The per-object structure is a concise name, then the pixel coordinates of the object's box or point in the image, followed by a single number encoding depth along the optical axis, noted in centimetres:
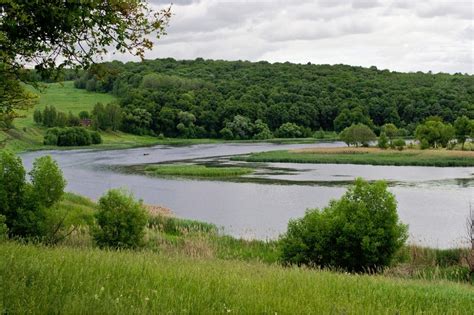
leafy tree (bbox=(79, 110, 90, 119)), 16162
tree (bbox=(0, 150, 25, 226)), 2155
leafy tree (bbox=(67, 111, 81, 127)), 15308
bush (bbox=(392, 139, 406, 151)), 9712
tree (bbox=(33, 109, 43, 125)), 15015
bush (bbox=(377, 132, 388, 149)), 10188
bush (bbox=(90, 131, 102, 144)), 13738
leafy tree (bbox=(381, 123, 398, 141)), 14555
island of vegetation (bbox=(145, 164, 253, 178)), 6775
